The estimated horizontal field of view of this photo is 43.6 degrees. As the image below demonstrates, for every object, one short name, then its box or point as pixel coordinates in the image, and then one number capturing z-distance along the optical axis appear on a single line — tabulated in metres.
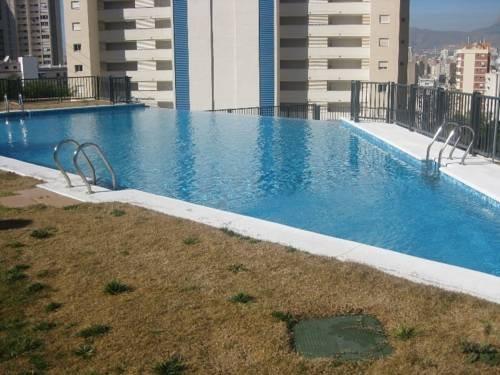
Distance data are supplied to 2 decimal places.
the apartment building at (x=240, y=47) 47.69
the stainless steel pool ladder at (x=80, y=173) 9.29
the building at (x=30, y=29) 140.75
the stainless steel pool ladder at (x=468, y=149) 11.61
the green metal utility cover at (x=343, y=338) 4.24
